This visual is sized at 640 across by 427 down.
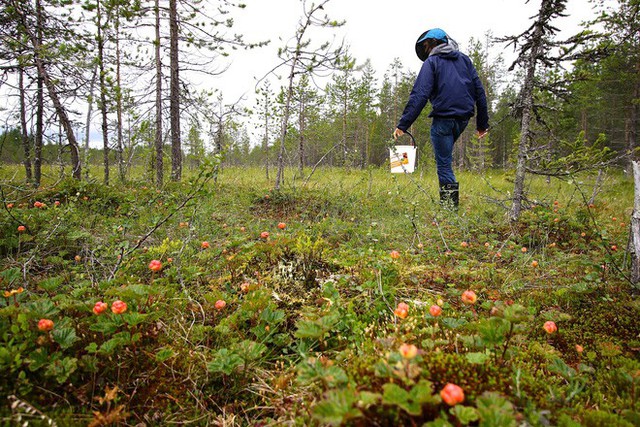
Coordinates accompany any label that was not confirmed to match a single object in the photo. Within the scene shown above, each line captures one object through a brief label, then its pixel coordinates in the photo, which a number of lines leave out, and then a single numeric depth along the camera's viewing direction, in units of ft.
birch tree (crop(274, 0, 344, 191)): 18.84
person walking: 14.47
